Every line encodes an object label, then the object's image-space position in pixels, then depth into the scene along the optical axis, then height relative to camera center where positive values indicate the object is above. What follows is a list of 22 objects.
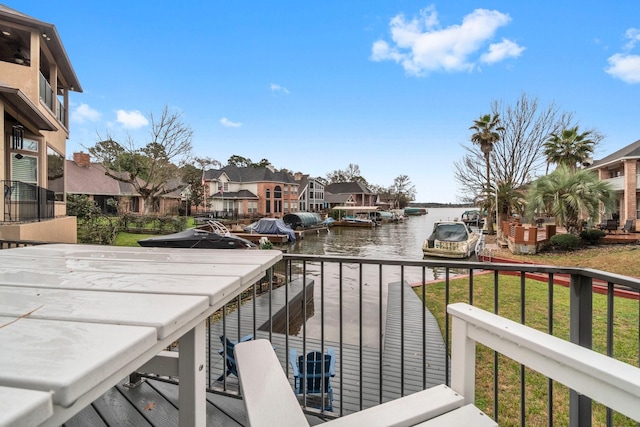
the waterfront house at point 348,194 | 59.41 +3.19
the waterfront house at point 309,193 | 48.94 +2.81
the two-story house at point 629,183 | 18.89 +1.66
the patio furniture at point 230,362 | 3.40 -1.56
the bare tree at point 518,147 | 21.58 +4.43
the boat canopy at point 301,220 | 33.81 -0.90
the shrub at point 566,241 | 13.80 -1.26
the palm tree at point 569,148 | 22.33 +4.35
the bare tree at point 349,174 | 75.06 +8.42
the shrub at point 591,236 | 14.62 -1.11
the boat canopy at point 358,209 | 46.56 +0.30
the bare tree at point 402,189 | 80.10 +5.42
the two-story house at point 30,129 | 7.82 +2.44
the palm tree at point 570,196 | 14.05 +0.67
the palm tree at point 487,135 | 23.31 +5.40
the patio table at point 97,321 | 0.49 -0.24
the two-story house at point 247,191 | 40.59 +2.60
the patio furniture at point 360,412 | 1.07 -0.72
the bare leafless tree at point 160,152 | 23.39 +4.32
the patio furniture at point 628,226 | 18.03 -0.83
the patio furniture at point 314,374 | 3.11 -1.61
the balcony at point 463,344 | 1.06 -1.88
